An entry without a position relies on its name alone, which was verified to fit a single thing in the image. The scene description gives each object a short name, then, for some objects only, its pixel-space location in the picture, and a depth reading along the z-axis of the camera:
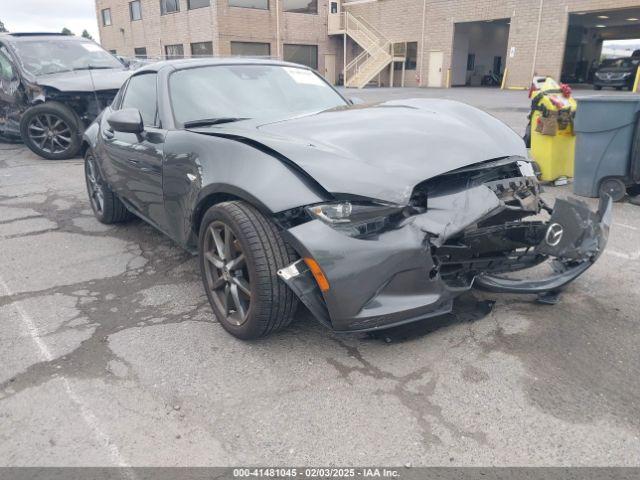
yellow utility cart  6.37
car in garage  22.86
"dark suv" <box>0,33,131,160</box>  8.38
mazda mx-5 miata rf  2.42
